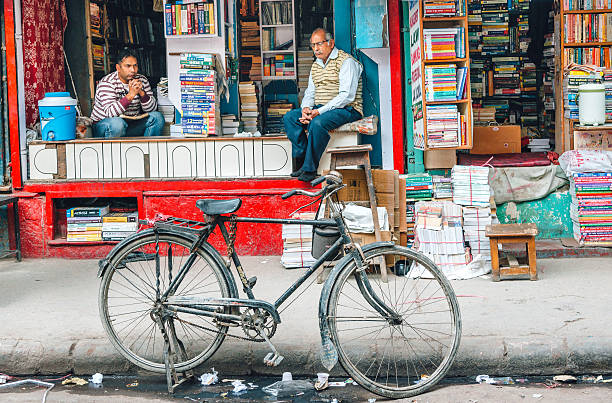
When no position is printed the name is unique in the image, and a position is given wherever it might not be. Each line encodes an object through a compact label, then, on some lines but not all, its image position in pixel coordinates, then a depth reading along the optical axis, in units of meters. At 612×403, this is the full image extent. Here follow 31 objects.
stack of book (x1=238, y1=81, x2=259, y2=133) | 9.96
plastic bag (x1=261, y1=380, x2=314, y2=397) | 5.11
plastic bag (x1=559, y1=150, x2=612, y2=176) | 8.02
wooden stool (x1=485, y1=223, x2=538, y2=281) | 7.21
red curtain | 8.81
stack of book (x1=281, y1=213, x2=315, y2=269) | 7.85
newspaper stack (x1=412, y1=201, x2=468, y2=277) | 7.57
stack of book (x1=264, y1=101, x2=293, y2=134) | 11.97
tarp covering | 8.38
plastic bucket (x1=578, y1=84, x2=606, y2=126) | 8.27
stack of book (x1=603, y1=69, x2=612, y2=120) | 8.46
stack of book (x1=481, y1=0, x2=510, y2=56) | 11.67
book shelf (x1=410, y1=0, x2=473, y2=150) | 8.05
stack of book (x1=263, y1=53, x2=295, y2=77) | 12.57
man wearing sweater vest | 8.23
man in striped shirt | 9.09
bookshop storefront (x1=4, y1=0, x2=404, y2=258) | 8.45
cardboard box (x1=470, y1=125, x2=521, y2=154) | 9.65
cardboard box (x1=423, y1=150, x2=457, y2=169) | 8.48
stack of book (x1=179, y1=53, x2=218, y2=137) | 8.64
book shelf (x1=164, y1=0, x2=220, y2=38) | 9.03
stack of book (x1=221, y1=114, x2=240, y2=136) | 9.24
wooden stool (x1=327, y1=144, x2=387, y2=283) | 7.48
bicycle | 4.93
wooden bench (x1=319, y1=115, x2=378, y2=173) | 8.38
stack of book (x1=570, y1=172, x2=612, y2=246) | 7.97
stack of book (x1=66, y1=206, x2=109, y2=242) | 8.56
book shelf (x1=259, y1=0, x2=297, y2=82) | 12.56
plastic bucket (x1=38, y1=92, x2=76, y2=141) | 8.55
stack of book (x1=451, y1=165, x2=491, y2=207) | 7.91
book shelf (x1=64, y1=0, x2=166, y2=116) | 10.43
